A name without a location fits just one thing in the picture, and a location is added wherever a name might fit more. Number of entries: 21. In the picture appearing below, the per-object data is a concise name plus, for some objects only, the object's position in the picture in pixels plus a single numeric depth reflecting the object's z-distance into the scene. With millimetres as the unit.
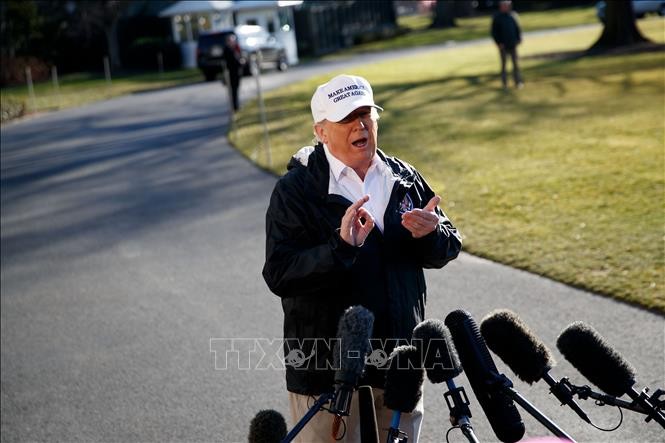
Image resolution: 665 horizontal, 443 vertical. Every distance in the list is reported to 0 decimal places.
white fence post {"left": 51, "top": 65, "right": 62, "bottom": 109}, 37800
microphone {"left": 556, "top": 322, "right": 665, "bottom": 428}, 3634
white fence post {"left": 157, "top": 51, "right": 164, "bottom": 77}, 48594
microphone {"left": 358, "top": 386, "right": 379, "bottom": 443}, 3588
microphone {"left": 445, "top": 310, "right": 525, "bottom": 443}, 3533
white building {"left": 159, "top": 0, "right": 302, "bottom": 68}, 41625
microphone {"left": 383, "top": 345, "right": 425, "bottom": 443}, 3471
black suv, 40281
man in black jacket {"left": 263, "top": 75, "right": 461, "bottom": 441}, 4102
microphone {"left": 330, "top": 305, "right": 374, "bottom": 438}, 3357
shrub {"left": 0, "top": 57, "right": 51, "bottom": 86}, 48844
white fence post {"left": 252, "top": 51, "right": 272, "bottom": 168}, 17480
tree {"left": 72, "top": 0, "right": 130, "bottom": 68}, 54469
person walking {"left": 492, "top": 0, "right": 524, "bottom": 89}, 24656
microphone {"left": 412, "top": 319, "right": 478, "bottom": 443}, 3463
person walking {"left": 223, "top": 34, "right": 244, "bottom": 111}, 26859
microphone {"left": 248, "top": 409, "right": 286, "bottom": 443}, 3797
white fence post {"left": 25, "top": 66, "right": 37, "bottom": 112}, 35819
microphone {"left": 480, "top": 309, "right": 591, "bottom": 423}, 3785
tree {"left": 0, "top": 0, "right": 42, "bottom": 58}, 50656
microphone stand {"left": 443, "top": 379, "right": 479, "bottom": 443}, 3463
